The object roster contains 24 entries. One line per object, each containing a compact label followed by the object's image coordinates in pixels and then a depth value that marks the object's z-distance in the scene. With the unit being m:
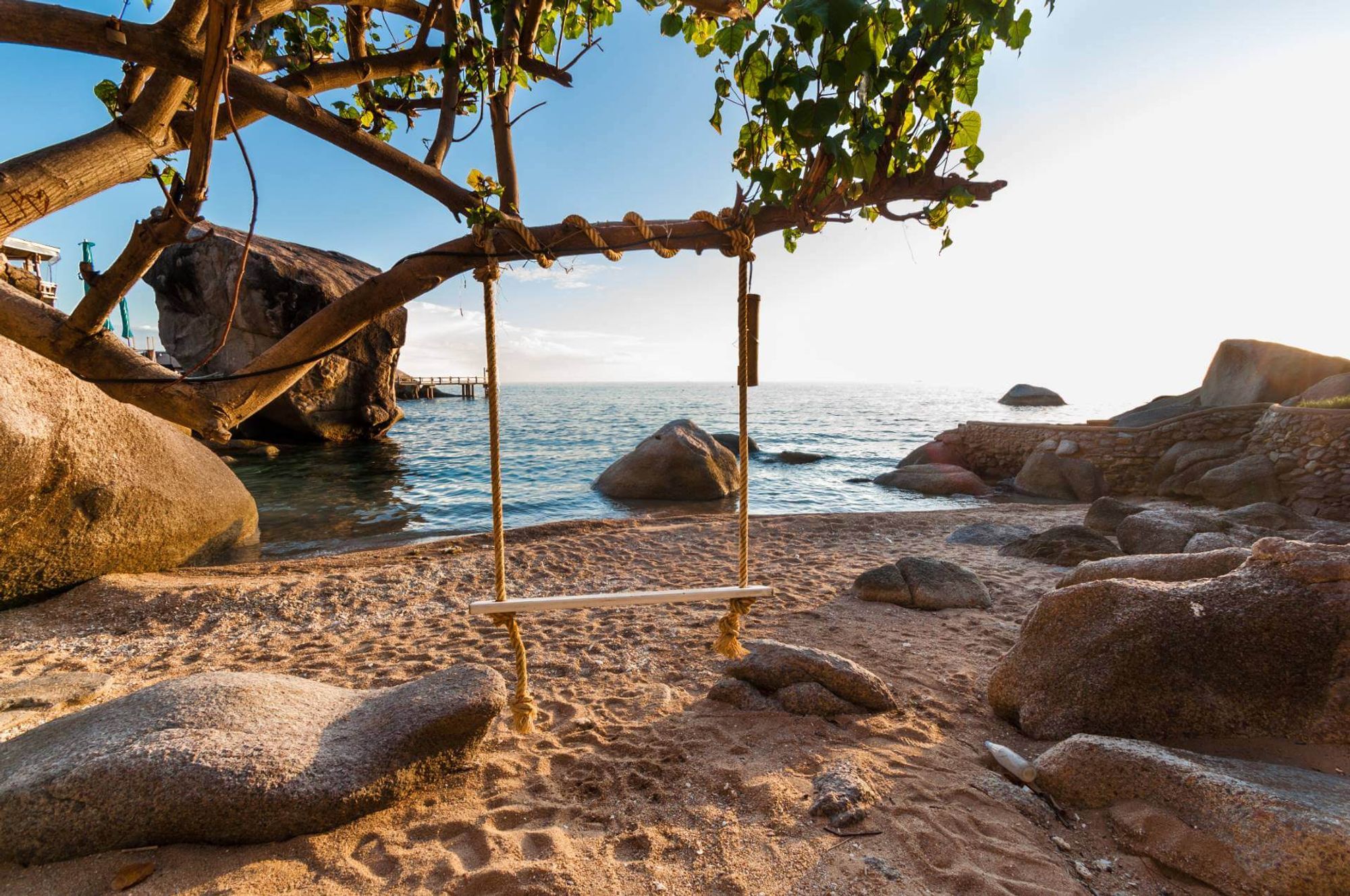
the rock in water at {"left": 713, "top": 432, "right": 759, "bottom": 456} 21.39
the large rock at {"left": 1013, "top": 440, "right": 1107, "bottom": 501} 13.98
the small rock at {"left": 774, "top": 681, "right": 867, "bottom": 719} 3.71
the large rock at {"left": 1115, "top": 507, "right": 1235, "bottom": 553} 7.23
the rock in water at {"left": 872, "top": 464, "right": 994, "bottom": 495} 15.24
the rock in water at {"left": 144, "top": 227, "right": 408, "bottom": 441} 21.45
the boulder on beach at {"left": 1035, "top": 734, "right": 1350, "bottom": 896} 2.14
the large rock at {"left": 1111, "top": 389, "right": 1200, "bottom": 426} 15.98
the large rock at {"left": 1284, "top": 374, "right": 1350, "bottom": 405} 12.47
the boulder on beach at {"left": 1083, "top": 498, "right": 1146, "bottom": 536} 9.12
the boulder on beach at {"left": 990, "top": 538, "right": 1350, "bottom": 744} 3.05
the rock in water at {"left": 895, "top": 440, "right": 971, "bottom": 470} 18.25
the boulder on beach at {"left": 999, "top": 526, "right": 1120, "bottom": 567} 7.49
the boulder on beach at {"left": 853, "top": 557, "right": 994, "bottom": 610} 5.99
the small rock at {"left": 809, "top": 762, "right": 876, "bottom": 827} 2.72
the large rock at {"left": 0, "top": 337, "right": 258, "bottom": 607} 5.40
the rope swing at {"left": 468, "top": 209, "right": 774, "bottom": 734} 2.71
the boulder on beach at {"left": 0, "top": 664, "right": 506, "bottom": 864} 2.30
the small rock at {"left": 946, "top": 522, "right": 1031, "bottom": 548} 8.84
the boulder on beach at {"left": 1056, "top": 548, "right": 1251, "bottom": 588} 4.31
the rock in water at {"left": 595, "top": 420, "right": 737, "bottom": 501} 13.94
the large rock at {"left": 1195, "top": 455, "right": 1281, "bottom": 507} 11.51
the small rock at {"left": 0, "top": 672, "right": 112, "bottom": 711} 3.68
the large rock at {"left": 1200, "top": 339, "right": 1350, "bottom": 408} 14.34
